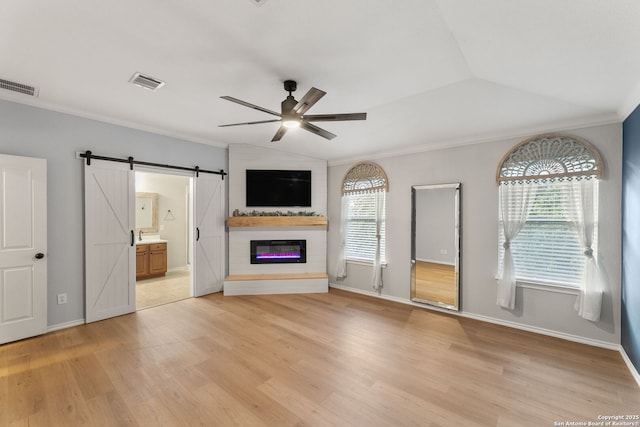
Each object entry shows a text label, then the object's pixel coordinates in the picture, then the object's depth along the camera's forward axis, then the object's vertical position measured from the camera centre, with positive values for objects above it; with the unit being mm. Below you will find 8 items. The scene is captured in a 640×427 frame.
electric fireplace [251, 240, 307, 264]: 5219 -799
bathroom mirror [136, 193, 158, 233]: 6461 -11
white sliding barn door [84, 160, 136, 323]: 3598 -398
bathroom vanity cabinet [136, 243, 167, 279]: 5805 -1082
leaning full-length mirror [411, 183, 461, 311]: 4088 -705
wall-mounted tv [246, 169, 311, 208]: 5207 +468
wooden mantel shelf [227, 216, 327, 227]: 4992 -185
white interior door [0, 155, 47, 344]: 2969 -410
